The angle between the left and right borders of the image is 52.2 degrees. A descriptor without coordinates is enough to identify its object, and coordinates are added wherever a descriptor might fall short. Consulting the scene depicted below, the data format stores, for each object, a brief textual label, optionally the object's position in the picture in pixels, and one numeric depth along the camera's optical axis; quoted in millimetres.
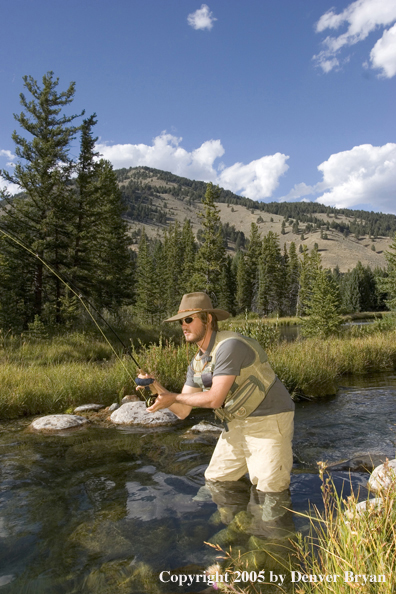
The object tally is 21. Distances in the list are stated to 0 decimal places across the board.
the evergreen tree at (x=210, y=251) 48344
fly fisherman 3850
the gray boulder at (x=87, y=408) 8195
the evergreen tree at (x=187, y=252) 68150
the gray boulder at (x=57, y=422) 7031
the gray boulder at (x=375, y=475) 4242
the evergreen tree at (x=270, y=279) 76938
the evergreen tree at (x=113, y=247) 29078
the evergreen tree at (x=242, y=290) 79750
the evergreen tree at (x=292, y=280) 86250
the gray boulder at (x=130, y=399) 8742
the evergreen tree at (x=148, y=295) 48938
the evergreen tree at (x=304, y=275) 71000
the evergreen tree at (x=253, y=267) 81438
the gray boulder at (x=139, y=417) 7477
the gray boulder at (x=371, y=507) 2125
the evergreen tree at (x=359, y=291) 88312
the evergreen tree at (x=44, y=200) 18734
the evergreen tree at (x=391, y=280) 32250
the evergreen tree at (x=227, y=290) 72625
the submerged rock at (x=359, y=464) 5176
